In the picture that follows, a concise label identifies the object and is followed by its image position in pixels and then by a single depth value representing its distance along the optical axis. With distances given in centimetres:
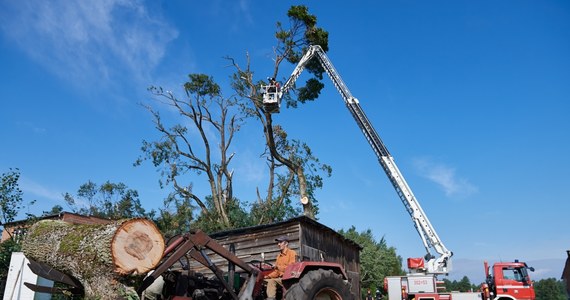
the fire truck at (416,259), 1578
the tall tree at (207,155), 2783
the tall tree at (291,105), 2334
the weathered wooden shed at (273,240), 1238
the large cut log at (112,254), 541
